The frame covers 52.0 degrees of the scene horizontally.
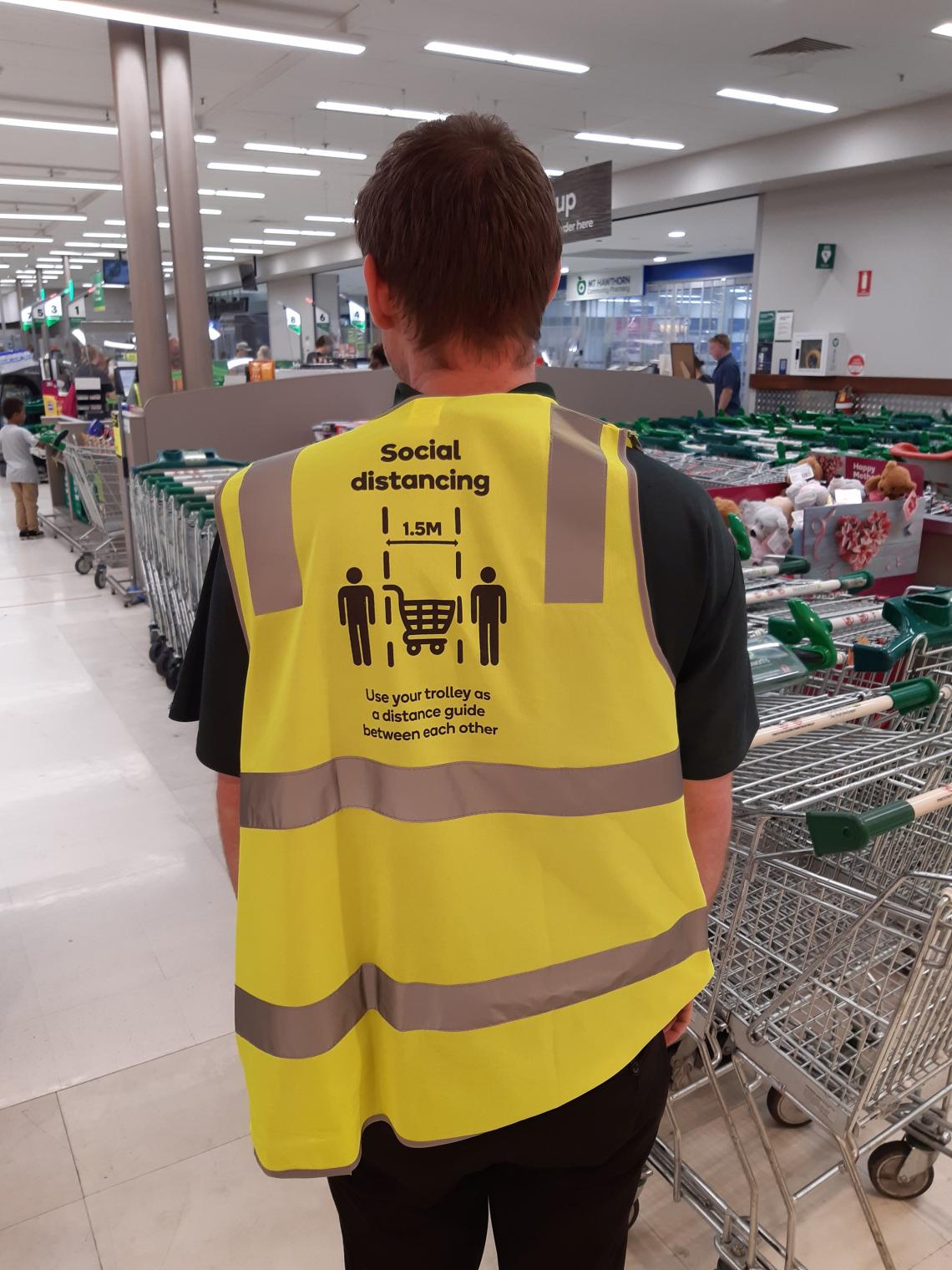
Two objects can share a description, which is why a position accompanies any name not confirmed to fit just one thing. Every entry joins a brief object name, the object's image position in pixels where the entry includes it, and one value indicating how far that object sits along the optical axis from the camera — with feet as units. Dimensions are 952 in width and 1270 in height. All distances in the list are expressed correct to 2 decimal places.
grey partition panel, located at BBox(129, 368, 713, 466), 23.27
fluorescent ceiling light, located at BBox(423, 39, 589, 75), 29.30
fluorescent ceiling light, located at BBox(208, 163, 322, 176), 47.50
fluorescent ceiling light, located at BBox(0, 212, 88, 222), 61.21
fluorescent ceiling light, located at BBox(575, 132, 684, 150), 41.05
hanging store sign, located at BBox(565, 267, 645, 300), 90.94
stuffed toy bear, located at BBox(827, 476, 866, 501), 14.25
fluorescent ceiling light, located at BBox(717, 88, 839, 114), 33.94
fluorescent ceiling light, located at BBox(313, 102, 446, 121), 36.32
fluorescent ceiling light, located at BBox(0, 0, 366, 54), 22.66
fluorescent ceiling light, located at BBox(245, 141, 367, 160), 43.06
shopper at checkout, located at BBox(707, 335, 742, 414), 36.91
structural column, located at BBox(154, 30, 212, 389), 26.58
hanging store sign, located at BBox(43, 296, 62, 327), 73.61
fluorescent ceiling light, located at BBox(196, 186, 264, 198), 54.80
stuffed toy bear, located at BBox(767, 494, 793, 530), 13.23
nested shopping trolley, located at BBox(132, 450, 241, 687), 15.70
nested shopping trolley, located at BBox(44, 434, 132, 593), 26.17
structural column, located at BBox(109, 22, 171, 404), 26.13
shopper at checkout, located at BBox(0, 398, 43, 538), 31.68
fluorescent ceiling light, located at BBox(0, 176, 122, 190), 50.08
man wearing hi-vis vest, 3.10
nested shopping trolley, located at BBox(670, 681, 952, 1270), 5.14
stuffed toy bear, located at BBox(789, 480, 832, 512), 13.66
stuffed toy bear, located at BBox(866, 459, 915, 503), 12.94
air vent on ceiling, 28.86
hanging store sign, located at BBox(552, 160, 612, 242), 27.89
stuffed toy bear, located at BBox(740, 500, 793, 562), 12.31
